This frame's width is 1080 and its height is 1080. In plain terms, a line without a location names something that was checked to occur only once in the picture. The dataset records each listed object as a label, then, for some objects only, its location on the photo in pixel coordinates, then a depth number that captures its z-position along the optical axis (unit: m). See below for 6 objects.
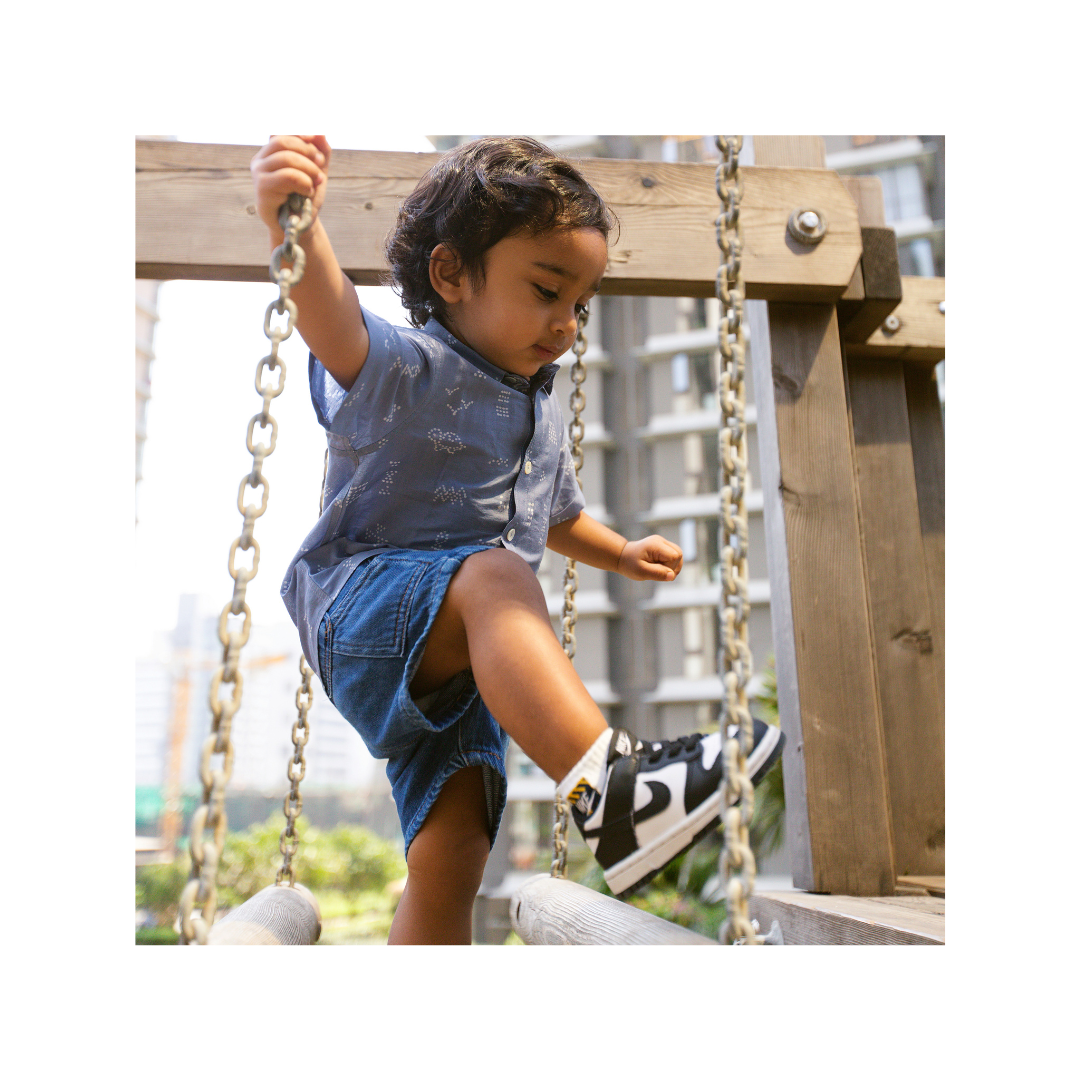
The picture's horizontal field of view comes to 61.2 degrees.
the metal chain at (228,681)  0.58
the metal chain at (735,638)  0.58
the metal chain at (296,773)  1.23
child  0.87
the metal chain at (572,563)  1.26
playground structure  1.42
